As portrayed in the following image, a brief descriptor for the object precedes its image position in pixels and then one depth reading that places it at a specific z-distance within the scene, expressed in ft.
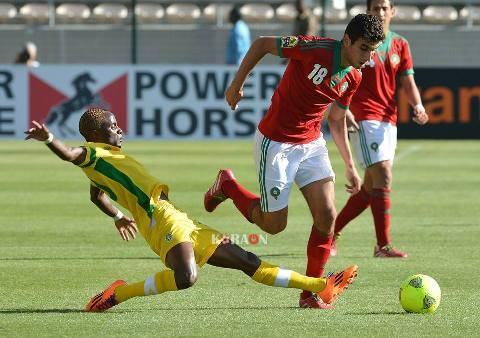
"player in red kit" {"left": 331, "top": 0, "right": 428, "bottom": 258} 68.38
